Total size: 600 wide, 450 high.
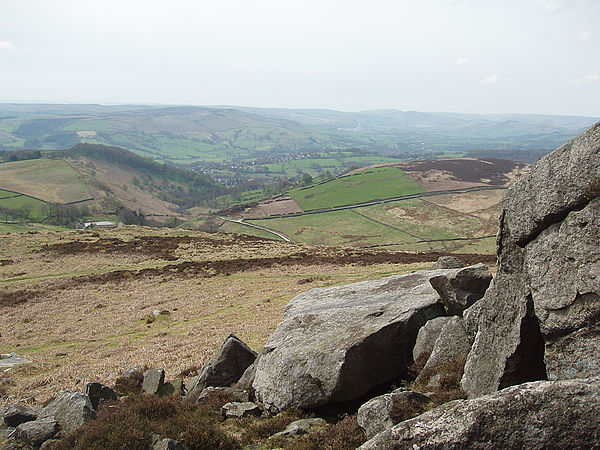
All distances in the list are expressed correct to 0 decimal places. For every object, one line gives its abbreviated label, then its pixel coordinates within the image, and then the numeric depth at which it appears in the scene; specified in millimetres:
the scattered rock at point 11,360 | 26719
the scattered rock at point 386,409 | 11305
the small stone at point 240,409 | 15133
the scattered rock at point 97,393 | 16967
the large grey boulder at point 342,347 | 14750
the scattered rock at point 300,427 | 13016
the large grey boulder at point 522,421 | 7617
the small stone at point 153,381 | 19078
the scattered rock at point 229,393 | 16672
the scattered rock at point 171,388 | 19109
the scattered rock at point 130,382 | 19719
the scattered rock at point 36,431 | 13883
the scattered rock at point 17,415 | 15492
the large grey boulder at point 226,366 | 18781
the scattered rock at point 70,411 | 14641
